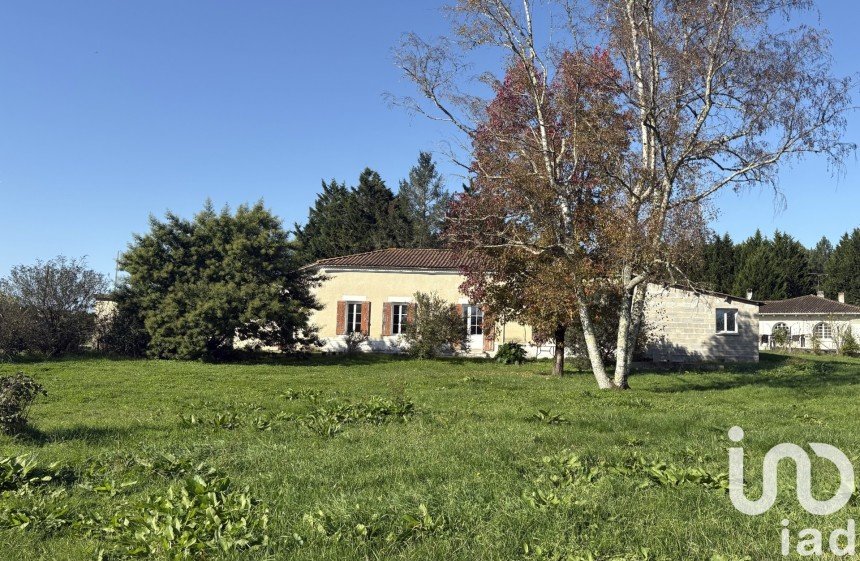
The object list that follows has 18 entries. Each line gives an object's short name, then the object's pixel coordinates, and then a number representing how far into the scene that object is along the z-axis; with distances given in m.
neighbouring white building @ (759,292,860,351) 40.81
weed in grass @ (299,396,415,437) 8.25
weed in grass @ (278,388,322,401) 11.62
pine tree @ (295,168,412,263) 53.44
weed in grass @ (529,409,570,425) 8.85
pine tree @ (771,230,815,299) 53.81
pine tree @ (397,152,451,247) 61.16
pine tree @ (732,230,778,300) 53.50
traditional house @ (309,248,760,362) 28.31
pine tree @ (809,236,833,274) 79.75
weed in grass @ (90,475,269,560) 3.82
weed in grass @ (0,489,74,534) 4.34
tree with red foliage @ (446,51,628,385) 14.72
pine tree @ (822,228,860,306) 58.34
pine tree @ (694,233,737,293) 55.22
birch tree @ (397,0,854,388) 13.70
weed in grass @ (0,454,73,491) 5.23
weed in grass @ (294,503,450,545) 4.07
